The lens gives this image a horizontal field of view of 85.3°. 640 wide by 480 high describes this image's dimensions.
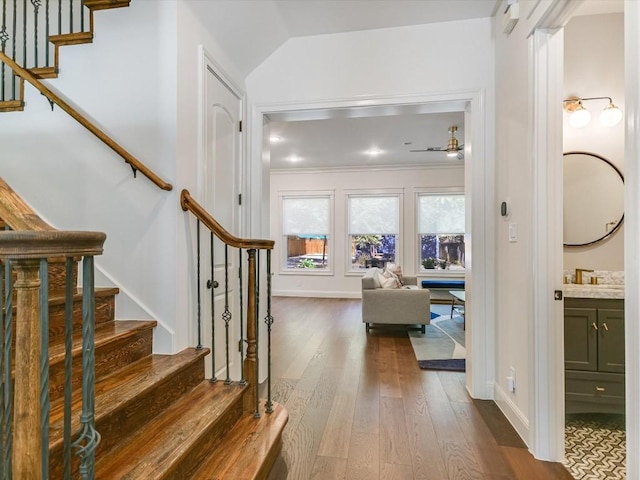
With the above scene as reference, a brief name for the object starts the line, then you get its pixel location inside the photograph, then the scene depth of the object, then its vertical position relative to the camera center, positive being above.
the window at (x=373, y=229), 7.42 +0.29
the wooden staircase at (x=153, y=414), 1.35 -0.83
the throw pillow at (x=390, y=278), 4.83 -0.52
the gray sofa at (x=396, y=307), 4.50 -0.84
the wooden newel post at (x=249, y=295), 1.98 -0.32
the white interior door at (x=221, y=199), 2.39 +0.32
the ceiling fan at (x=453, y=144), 4.70 +1.34
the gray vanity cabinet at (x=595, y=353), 2.18 -0.69
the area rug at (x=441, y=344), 3.41 -1.19
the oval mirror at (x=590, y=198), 2.58 +0.34
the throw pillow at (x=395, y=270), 5.44 -0.43
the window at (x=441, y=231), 7.22 +0.24
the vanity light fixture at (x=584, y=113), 2.51 +0.95
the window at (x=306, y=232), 7.68 +0.22
